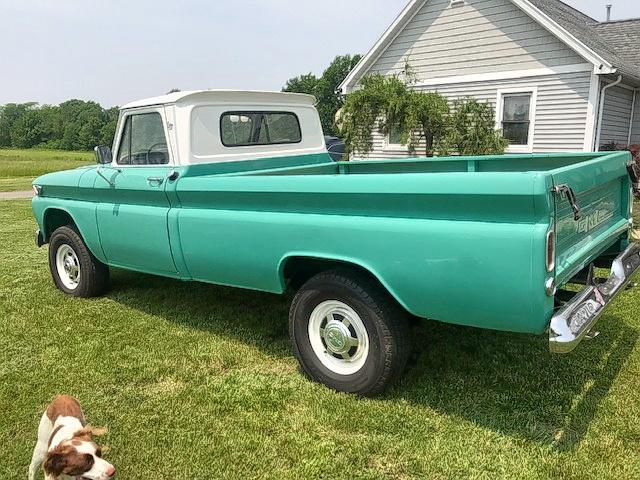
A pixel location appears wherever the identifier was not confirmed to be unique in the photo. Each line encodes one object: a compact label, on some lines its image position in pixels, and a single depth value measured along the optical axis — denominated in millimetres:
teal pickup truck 2613
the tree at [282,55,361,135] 59169
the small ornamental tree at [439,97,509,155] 11828
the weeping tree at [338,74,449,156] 12117
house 11703
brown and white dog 2240
